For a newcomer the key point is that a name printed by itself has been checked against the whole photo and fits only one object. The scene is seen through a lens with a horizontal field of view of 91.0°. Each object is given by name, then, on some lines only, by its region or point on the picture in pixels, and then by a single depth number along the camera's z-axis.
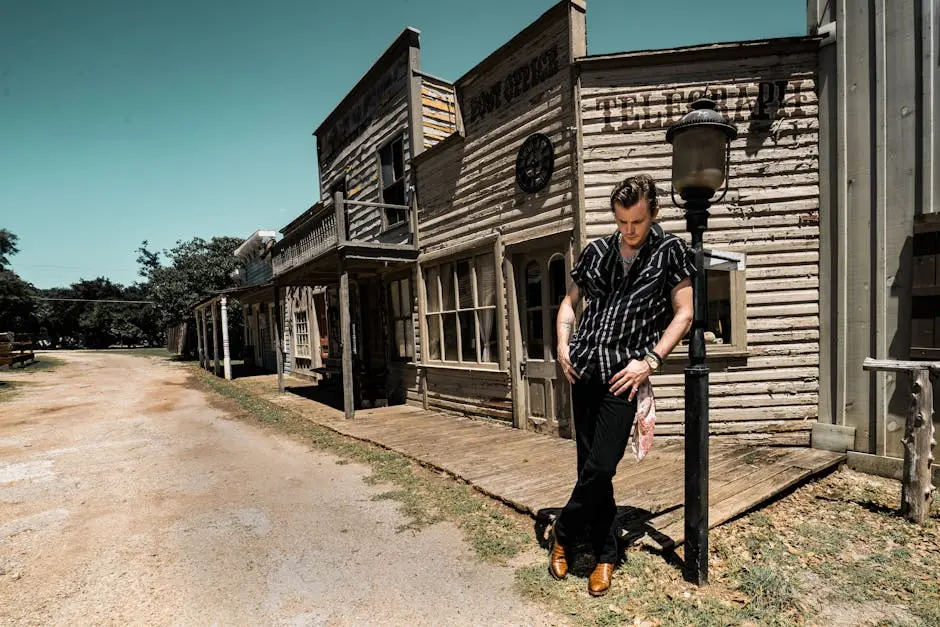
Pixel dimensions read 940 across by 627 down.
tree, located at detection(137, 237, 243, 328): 24.81
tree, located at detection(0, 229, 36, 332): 31.83
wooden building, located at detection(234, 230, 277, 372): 17.86
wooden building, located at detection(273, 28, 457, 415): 8.45
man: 2.49
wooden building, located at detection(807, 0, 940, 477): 4.23
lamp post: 2.65
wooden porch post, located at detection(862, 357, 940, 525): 3.47
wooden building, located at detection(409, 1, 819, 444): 5.10
